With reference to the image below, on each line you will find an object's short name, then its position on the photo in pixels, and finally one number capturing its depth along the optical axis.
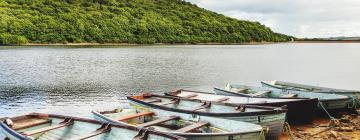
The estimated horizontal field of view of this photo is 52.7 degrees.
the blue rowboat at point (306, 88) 17.77
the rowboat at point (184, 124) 10.21
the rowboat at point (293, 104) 14.90
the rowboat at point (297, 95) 16.70
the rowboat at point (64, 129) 10.26
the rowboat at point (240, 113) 12.34
